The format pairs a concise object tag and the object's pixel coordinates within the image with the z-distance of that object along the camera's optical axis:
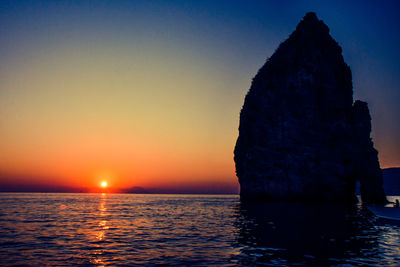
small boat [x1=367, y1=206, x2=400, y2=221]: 32.59
